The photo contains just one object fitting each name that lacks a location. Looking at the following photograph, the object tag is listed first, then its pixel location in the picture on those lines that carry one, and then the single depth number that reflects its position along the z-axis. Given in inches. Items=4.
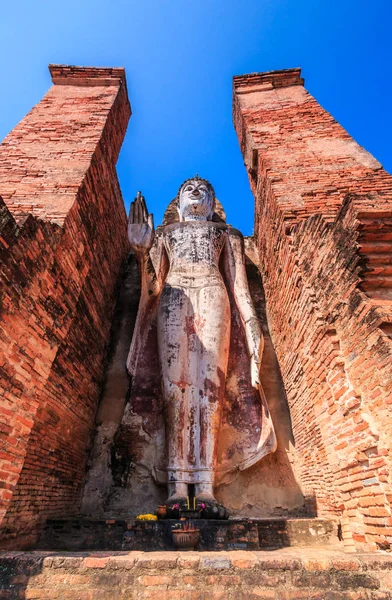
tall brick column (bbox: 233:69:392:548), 115.7
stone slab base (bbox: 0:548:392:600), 84.4
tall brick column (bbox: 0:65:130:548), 129.1
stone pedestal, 128.7
